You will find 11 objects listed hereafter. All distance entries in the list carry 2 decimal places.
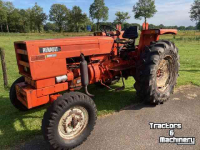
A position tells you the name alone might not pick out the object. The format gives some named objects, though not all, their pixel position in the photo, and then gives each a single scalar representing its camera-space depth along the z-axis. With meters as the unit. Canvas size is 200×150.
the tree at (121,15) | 50.88
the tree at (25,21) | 64.44
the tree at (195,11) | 52.22
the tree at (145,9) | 58.12
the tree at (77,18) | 64.45
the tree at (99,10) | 60.56
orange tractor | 2.86
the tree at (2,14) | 53.88
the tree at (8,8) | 62.25
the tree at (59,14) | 70.25
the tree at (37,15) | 63.79
